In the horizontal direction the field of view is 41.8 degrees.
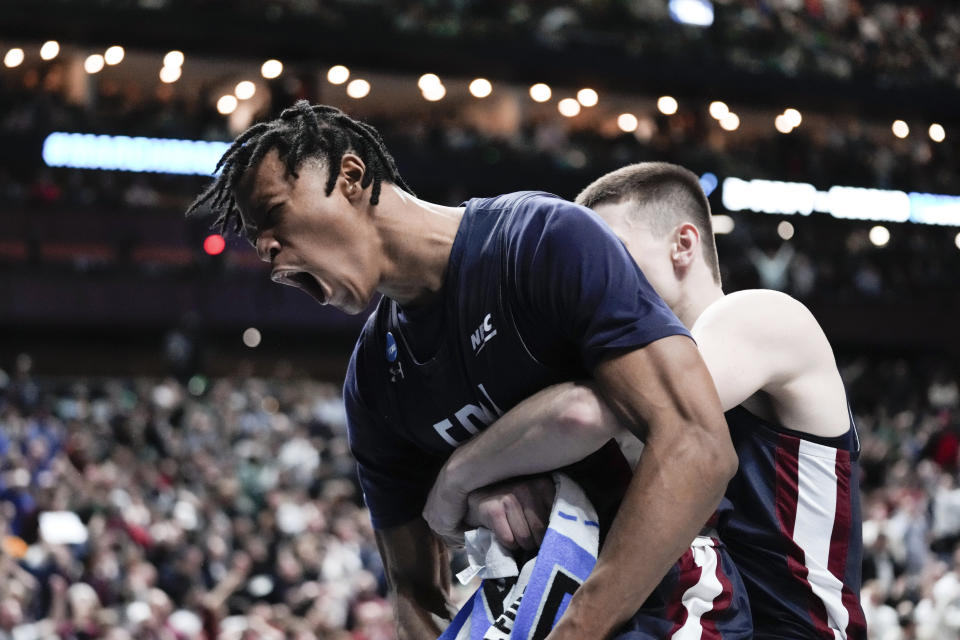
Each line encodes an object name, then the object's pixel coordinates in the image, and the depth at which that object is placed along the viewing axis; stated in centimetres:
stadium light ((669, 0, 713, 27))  2934
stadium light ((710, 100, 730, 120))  3081
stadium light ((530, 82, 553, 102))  2972
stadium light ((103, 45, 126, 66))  2584
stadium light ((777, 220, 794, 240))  2894
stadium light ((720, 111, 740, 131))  3175
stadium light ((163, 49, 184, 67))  2638
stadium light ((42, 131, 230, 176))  2328
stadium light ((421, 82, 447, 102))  2933
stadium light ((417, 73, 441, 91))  2861
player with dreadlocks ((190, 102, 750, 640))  234
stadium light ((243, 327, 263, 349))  2469
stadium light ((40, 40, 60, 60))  2531
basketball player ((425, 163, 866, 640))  275
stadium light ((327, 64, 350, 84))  2766
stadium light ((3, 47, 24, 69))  2536
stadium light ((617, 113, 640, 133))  3150
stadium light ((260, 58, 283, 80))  2708
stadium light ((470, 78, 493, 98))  2913
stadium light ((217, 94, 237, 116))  2692
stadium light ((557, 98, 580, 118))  3119
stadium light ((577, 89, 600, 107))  3036
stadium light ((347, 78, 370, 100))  2861
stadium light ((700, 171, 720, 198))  2742
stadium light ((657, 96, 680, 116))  3066
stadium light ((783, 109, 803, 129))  3219
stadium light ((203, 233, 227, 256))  2352
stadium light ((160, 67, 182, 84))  2715
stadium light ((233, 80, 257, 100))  2745
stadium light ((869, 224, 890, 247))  2994
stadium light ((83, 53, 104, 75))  2600
